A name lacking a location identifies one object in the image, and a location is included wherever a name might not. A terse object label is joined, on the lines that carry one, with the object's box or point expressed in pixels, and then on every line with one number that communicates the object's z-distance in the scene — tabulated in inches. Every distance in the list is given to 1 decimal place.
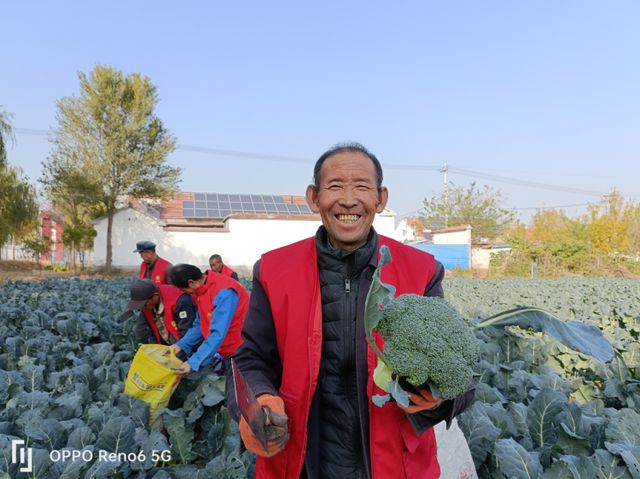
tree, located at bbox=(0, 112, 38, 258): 685.3
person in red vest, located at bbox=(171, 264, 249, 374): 137.9
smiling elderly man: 58.7
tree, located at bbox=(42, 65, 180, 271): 1034.1
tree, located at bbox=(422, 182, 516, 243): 1968.5
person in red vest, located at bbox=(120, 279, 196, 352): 162.2
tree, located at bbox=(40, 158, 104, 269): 1015.0
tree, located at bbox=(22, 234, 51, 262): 1072.8
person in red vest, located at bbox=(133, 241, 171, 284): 268.2
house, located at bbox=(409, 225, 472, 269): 1353.3
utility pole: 2032.5
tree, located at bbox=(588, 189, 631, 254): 1288.1
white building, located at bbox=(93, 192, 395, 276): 1172.5
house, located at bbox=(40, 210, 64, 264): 1594.5
